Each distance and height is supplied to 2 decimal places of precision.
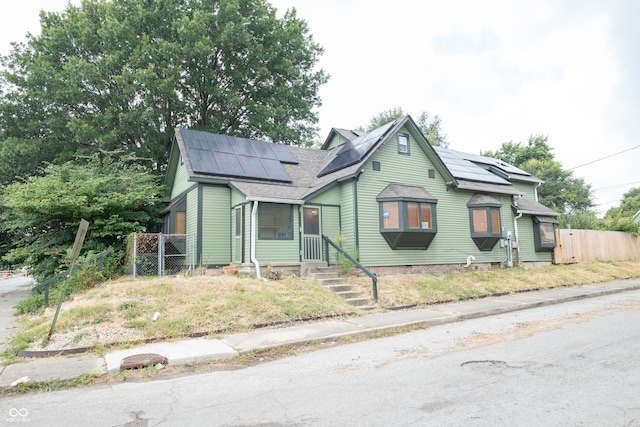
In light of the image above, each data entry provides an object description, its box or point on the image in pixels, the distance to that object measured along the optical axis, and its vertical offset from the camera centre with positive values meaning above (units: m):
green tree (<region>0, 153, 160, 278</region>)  13.45 +1.61
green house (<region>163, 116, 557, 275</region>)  13.64 +1.63
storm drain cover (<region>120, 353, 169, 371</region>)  5.95 -1.70
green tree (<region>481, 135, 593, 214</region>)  39.97 +5.72
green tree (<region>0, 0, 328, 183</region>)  21.48 +10.44
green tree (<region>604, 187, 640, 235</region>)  24.00 +1.19
